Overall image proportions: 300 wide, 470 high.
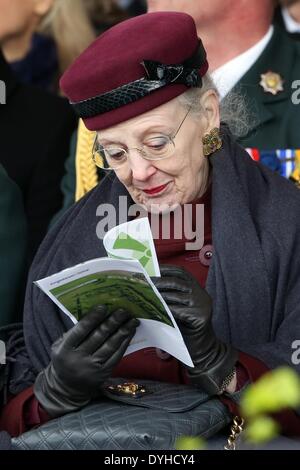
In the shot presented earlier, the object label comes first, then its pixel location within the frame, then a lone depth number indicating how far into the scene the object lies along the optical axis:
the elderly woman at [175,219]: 5.73
